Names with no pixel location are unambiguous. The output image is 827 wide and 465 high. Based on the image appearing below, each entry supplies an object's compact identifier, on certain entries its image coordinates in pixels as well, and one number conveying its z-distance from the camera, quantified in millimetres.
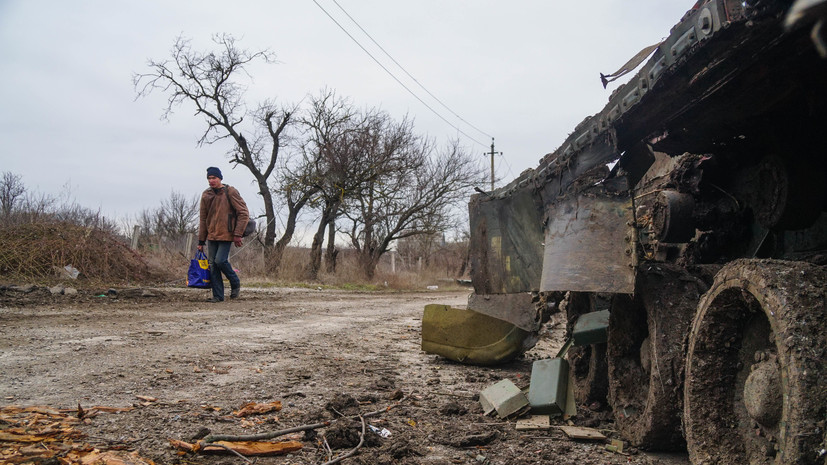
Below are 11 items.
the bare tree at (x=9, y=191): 25028
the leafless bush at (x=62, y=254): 9141
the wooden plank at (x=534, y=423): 2912
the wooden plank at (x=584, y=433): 2740
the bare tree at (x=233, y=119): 22125
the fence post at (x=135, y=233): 13977
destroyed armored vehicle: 1604
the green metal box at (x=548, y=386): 3094
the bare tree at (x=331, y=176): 21297
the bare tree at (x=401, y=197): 21891
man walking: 8289
